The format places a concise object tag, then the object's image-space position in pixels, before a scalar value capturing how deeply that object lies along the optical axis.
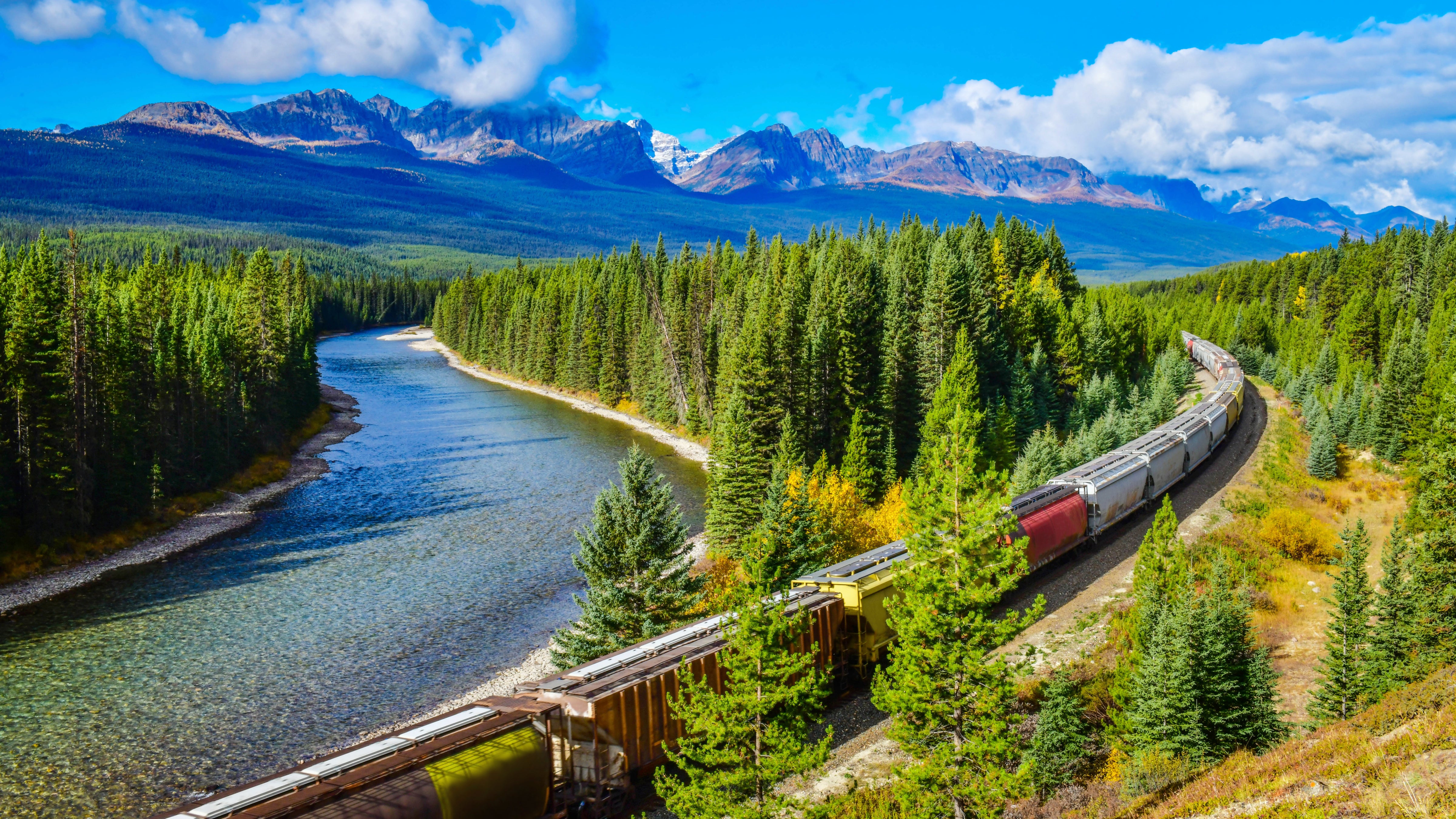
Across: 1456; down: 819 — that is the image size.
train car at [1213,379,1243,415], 77.50
